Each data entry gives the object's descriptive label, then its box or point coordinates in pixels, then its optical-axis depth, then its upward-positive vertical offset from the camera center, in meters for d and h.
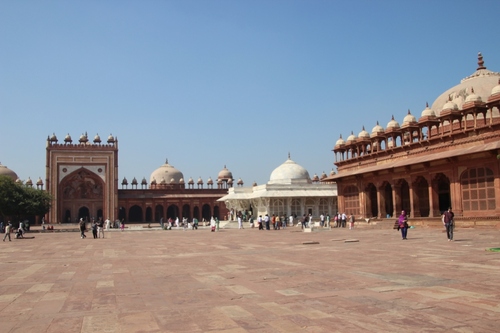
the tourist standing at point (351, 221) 31.20 -1.21
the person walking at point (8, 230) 24.95 -0.99
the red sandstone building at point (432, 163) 25.31 +2.35
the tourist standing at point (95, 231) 26.69 -1.24
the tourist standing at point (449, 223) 16.52 -0.79
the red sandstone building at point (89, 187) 57.97 +2.77
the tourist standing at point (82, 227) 26.64 -0.99
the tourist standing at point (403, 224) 18.09 -0.86
